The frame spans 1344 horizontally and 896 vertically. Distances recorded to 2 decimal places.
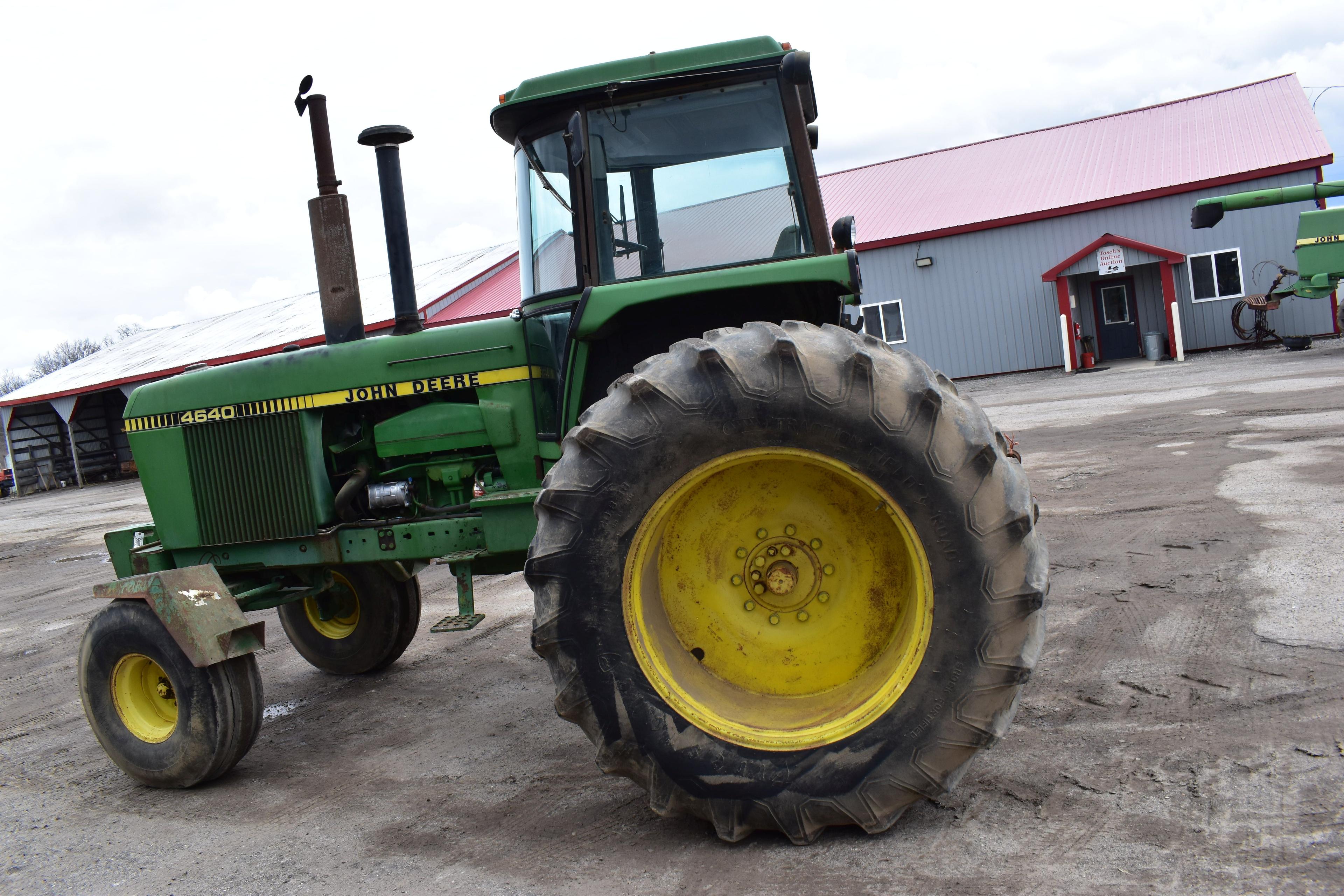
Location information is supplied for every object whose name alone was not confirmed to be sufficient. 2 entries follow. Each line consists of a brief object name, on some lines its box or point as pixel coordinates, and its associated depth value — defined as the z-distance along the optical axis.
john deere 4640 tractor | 2.57
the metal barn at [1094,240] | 19.28
